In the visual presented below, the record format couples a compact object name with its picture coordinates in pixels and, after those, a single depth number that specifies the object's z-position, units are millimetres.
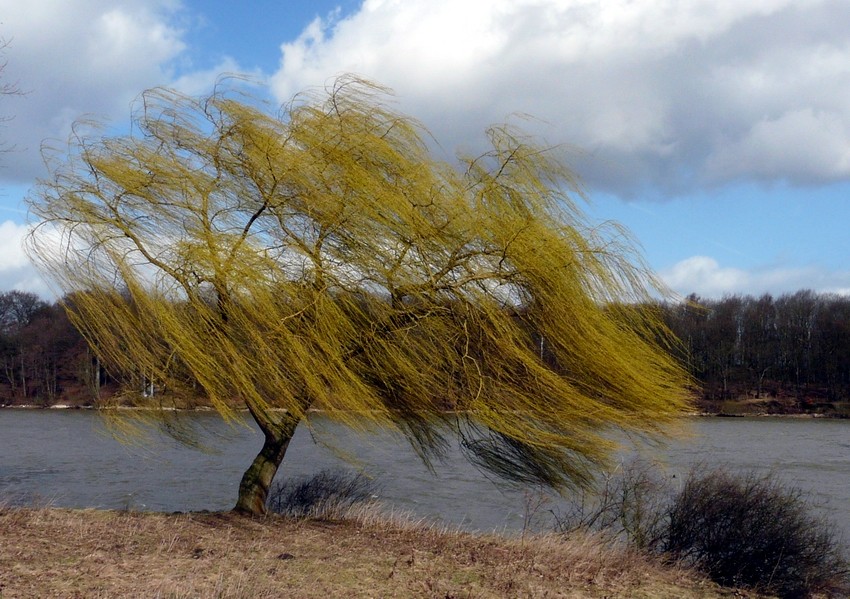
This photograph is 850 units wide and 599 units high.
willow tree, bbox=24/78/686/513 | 7961
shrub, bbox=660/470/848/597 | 9609
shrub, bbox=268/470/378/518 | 10469
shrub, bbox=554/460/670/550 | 10336
